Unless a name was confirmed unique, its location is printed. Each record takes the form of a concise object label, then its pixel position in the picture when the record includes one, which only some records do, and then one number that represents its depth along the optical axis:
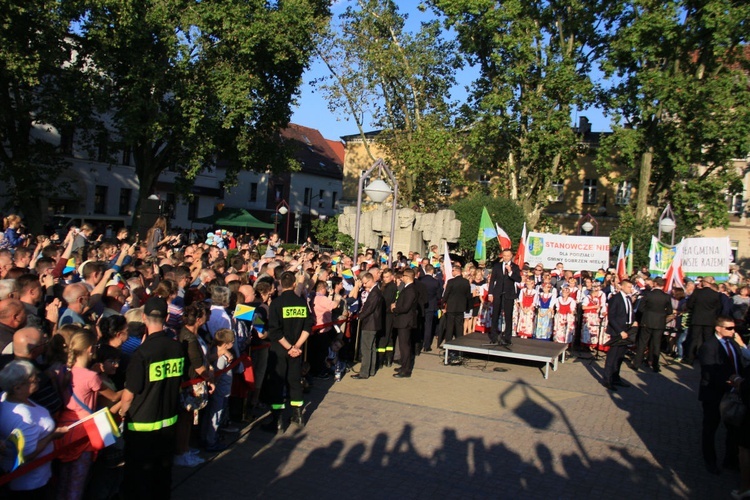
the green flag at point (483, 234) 17.89
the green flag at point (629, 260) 21.06
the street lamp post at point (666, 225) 24.62
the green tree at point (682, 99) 30.94
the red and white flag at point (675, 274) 17.42
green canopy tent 40.88
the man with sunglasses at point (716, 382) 8.50
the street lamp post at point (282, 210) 40.08
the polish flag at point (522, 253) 18.58
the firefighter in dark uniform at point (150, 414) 5.70
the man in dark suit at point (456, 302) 14.48
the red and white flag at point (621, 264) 19.11
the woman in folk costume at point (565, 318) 16.48
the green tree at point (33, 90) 24.00
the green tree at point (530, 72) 34.28
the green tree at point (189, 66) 27.36
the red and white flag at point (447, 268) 16.08
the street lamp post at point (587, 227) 29.08
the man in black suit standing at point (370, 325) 11.61
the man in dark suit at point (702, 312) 14.44
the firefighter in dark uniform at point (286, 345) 8.70
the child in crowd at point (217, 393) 7.75
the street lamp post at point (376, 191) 15.86
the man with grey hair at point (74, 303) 6.78
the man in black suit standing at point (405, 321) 12.44
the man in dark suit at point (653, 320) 14.30
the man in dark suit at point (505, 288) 13.41
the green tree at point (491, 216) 35.47
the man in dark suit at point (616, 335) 12.45
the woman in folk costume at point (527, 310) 16.97
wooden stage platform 13.15
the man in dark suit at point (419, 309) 13.46
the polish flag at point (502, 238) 17.04
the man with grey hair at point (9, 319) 5.76
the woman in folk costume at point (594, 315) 16.53
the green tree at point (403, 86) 37.78
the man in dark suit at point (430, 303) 14.79
